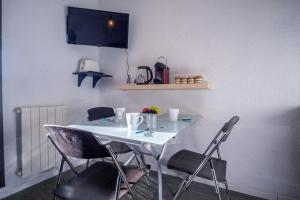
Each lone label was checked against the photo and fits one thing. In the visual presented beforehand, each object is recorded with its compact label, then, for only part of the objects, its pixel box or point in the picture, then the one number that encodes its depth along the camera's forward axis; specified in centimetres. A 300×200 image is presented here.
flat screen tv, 219
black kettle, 224
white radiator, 181
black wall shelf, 229
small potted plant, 134
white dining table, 106
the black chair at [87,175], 106
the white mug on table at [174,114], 170
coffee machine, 211
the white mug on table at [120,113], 167
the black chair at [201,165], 133
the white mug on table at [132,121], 127
